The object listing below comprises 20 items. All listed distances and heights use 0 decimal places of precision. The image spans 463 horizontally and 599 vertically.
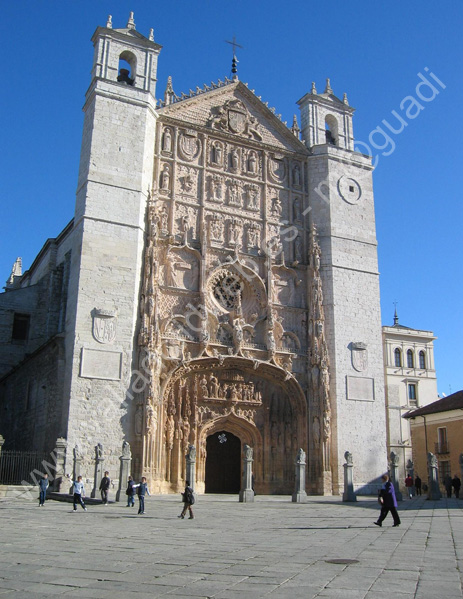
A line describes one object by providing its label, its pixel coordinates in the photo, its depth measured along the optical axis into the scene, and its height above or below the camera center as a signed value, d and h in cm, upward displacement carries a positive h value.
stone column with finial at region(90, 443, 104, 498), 1714 -10
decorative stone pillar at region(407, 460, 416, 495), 2244 -20
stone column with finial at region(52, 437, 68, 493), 1802 +4
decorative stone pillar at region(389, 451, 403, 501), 1883 -15
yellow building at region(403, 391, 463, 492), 2927 +174
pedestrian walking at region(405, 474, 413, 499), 2218 -58
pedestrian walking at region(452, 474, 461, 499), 2228 -58
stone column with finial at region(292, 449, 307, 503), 1827 -42
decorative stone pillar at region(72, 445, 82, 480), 1727 -3
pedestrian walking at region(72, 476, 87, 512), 1405 -67
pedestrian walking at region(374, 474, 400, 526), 1077 -56
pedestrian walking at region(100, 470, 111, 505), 1536 -60
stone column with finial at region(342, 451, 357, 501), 1848 -49
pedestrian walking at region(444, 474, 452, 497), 2317 -60
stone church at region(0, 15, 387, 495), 1988 +588
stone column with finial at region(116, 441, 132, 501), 1655 +2
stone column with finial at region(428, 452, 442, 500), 1947 -35
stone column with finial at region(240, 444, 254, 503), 1788 -44
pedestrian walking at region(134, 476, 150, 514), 1335 -64
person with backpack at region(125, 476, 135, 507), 1480 -67
